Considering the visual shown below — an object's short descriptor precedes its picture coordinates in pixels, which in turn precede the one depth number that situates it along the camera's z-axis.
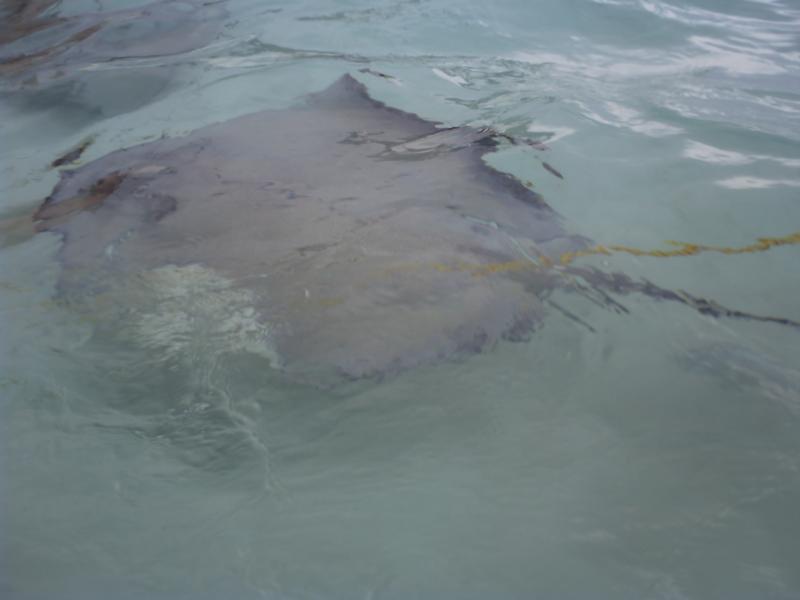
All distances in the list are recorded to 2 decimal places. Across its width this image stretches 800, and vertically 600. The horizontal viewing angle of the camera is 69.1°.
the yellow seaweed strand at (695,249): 2.61
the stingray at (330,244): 2.06
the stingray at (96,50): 4.80
